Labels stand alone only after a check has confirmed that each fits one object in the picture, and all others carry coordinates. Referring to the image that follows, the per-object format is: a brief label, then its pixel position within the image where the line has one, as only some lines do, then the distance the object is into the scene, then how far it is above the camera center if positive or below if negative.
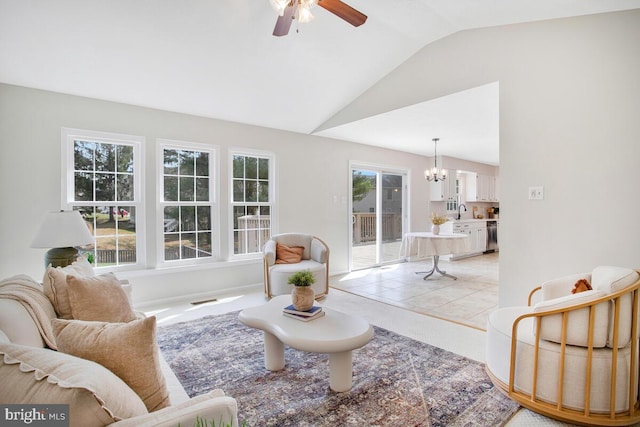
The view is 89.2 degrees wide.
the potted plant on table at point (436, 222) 5.66 -0.30
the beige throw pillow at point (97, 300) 1.70 -0.53
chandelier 6.24 +0.62
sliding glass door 6.45 -0.23
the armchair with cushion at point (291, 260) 4.11 -0.78
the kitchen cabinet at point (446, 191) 7.75 +0.34
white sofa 0.82 -0.50
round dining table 5.34 -0.66
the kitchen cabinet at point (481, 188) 8.59 +0.48
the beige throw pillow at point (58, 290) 1.74 -0.48
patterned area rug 1.94 -1.26
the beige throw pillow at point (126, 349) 1.12 -0.51
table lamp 2.55 -0.26
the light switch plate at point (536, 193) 2.89 +0.11
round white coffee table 2.04 -0.86
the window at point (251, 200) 4.81 +0.06
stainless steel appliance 8.64 -0.83
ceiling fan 1.99 +1.30
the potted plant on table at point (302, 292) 2.45 -0.67
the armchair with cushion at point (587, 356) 1.82 -0.87
